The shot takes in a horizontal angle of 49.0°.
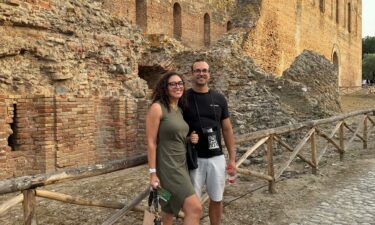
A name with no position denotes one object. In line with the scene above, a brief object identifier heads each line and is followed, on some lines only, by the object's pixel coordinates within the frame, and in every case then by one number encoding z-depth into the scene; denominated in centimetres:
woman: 332
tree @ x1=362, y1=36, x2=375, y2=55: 6875
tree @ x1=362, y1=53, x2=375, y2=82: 5679
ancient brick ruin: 635
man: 376
